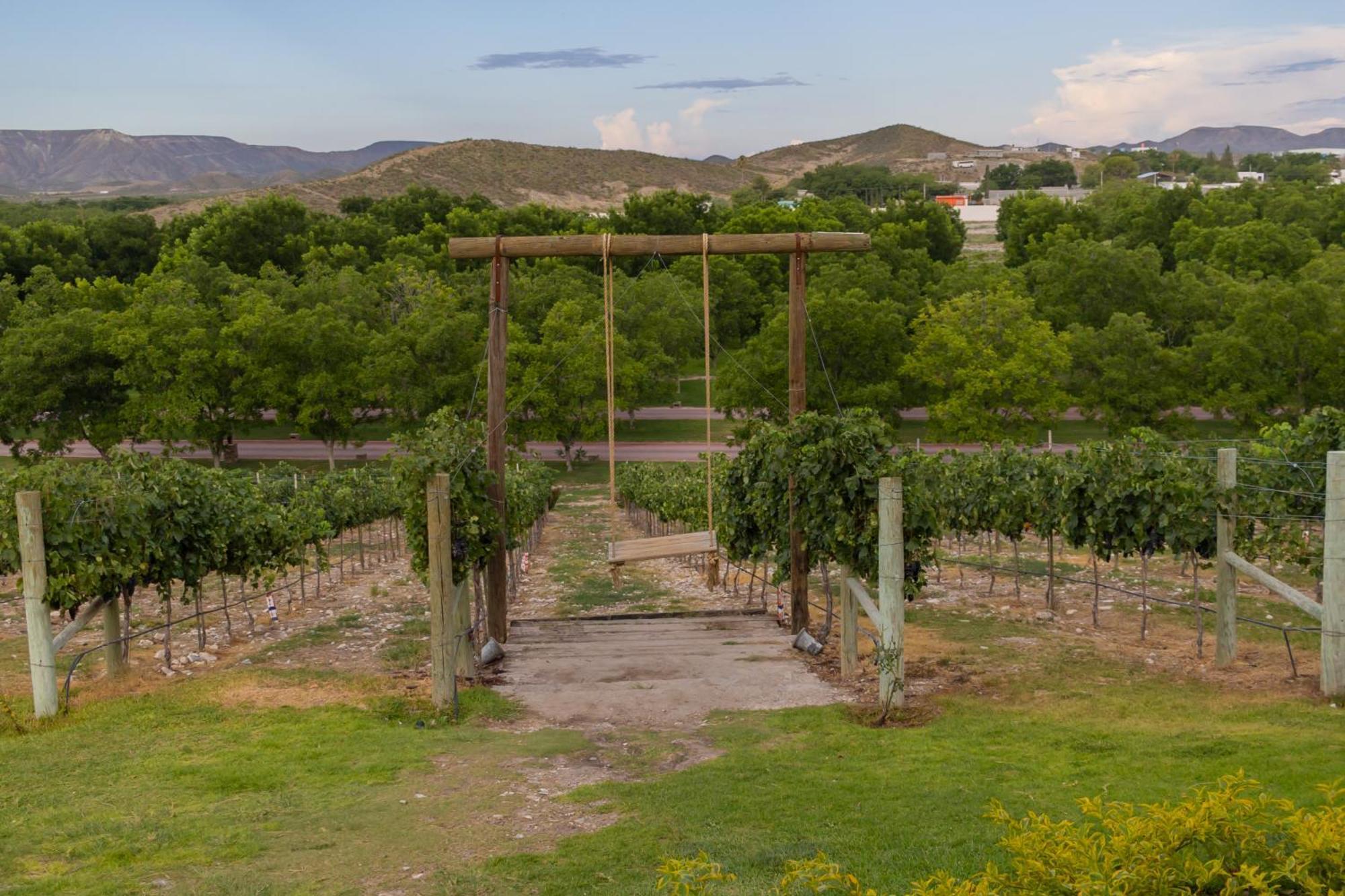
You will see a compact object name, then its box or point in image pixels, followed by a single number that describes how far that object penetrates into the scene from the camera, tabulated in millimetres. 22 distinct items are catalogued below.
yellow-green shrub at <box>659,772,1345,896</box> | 4555
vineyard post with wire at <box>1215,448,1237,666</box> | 13312
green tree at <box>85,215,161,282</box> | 76125
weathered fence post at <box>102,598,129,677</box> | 14109
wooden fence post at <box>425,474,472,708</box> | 12555
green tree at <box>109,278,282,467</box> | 44875
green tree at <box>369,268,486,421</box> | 47094
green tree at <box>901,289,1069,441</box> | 43656
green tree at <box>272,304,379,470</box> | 45781
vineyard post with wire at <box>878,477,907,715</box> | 11828
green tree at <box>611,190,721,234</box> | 85938
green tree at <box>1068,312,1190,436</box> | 43250
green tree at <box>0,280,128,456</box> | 44594
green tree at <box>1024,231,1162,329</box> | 53094
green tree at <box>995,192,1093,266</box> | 77250
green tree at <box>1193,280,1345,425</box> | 40969
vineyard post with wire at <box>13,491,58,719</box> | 12289
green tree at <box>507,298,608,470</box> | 46250
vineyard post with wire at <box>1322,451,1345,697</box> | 11445
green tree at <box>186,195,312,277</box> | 73000
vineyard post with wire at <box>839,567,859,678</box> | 13602
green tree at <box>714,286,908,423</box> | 45938
